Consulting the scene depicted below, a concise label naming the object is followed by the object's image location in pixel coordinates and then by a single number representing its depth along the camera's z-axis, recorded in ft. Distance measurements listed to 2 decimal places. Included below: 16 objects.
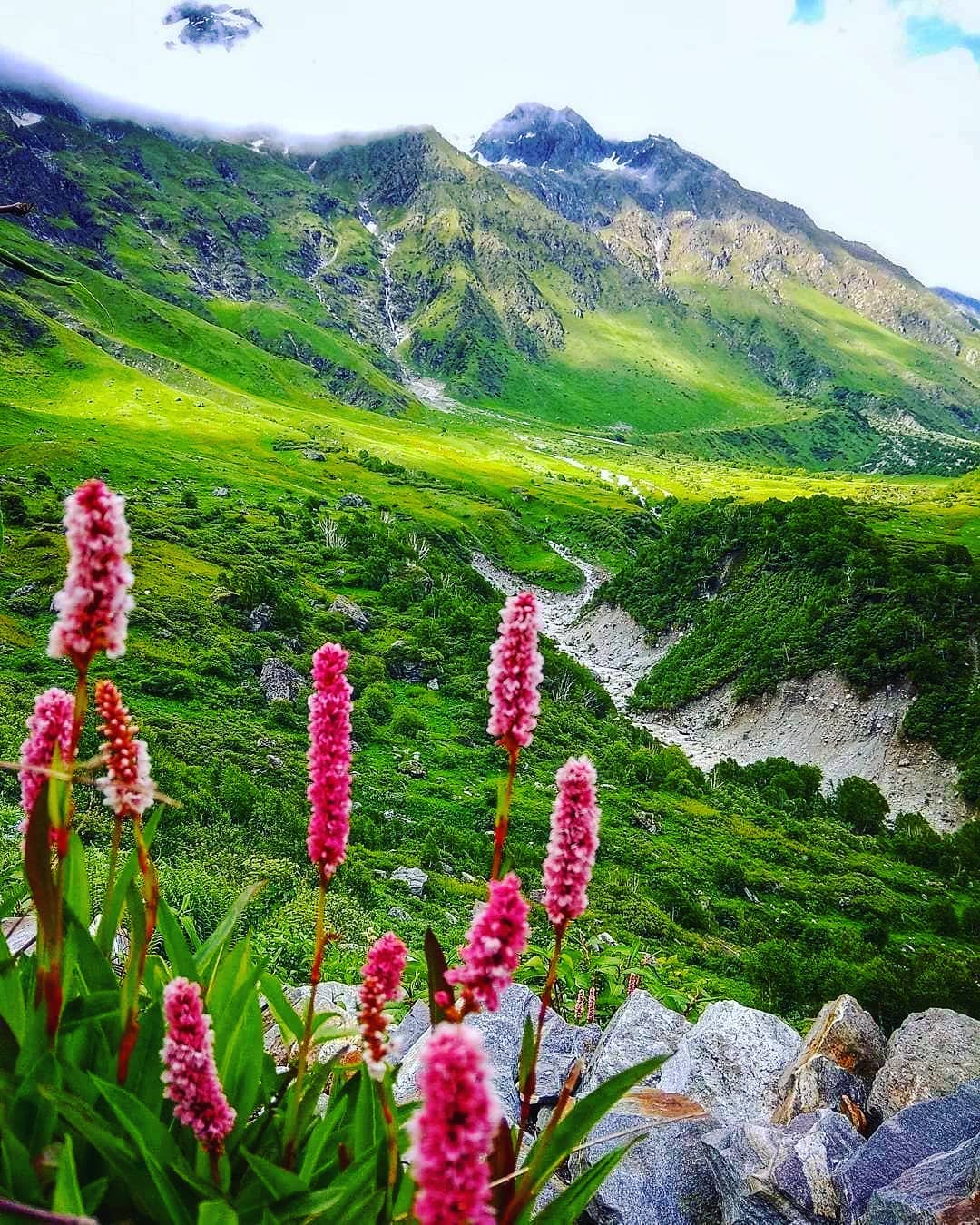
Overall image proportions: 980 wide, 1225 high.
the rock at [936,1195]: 17.01
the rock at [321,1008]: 21.45
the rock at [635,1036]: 27.32
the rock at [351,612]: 138.31
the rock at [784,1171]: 19.63
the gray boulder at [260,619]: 116.78
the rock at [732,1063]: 29.53
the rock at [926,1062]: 26.22
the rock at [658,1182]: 18.99
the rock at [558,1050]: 25.60
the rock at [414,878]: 58.44
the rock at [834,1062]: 26.86
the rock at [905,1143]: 19.75
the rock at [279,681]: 97.35
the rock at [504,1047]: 23.18
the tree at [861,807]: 118.62
